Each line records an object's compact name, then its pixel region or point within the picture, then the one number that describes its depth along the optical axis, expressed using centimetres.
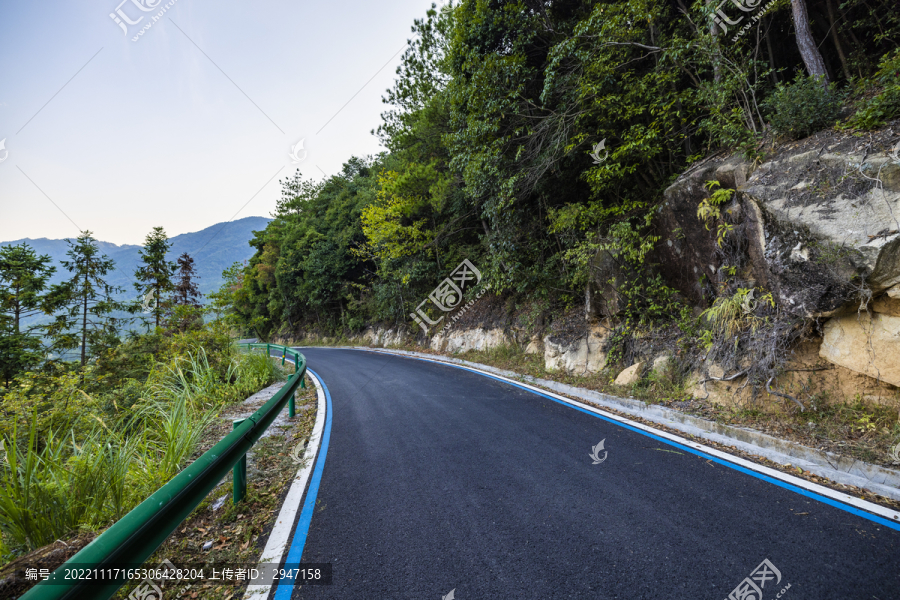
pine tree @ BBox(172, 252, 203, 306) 2245
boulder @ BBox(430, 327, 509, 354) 1223
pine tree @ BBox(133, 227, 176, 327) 1928
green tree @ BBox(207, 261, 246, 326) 3391
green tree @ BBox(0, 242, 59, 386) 1163
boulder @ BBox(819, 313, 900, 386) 361
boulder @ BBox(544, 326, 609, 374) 762
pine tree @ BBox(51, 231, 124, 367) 1390
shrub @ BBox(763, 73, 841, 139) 463
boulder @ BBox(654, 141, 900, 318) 368
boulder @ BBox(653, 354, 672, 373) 602
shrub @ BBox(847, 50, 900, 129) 398
